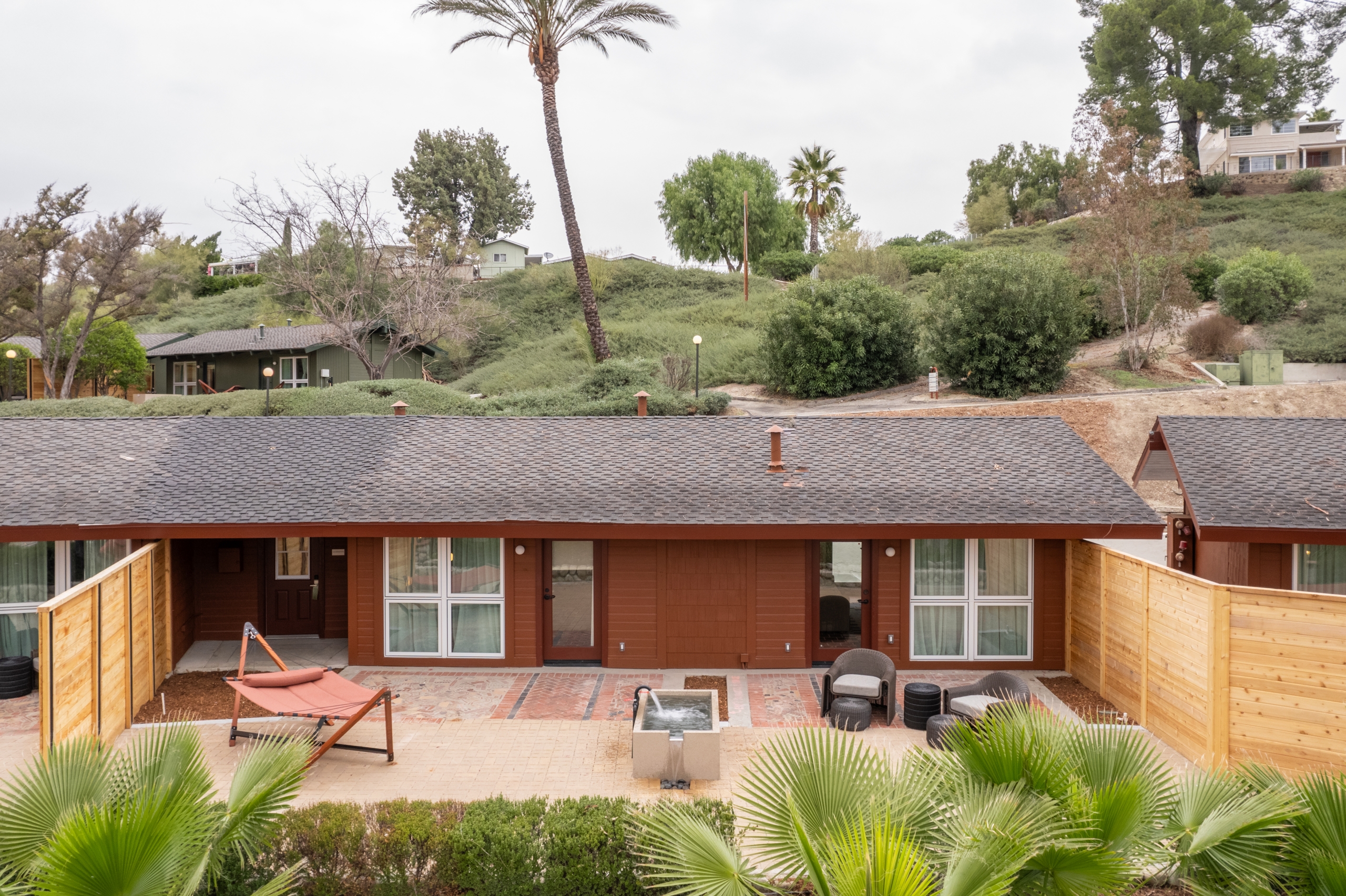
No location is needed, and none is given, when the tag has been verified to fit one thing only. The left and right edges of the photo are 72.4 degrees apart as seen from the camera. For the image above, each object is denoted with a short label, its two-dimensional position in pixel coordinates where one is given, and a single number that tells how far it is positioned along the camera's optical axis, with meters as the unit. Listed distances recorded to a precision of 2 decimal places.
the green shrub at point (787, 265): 54.47
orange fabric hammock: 8.77
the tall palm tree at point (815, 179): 50.53
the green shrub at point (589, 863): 6.06
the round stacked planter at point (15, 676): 10.91
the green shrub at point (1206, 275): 37.84
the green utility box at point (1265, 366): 29.06
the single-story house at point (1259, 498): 10.77
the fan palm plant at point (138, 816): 4.39
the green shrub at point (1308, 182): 56.72
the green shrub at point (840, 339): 30.20
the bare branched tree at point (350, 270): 34.44
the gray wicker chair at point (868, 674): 10.16
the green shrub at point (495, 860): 6.07
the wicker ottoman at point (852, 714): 9.83
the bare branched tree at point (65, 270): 33.97
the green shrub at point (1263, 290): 34.47
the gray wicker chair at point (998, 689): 9.24
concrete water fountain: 8.60
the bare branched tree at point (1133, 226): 29.62
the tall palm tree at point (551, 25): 27.52
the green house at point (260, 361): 40.31
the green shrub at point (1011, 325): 28.27
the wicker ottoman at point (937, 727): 8.99
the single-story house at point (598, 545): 11.45
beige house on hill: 63.72
